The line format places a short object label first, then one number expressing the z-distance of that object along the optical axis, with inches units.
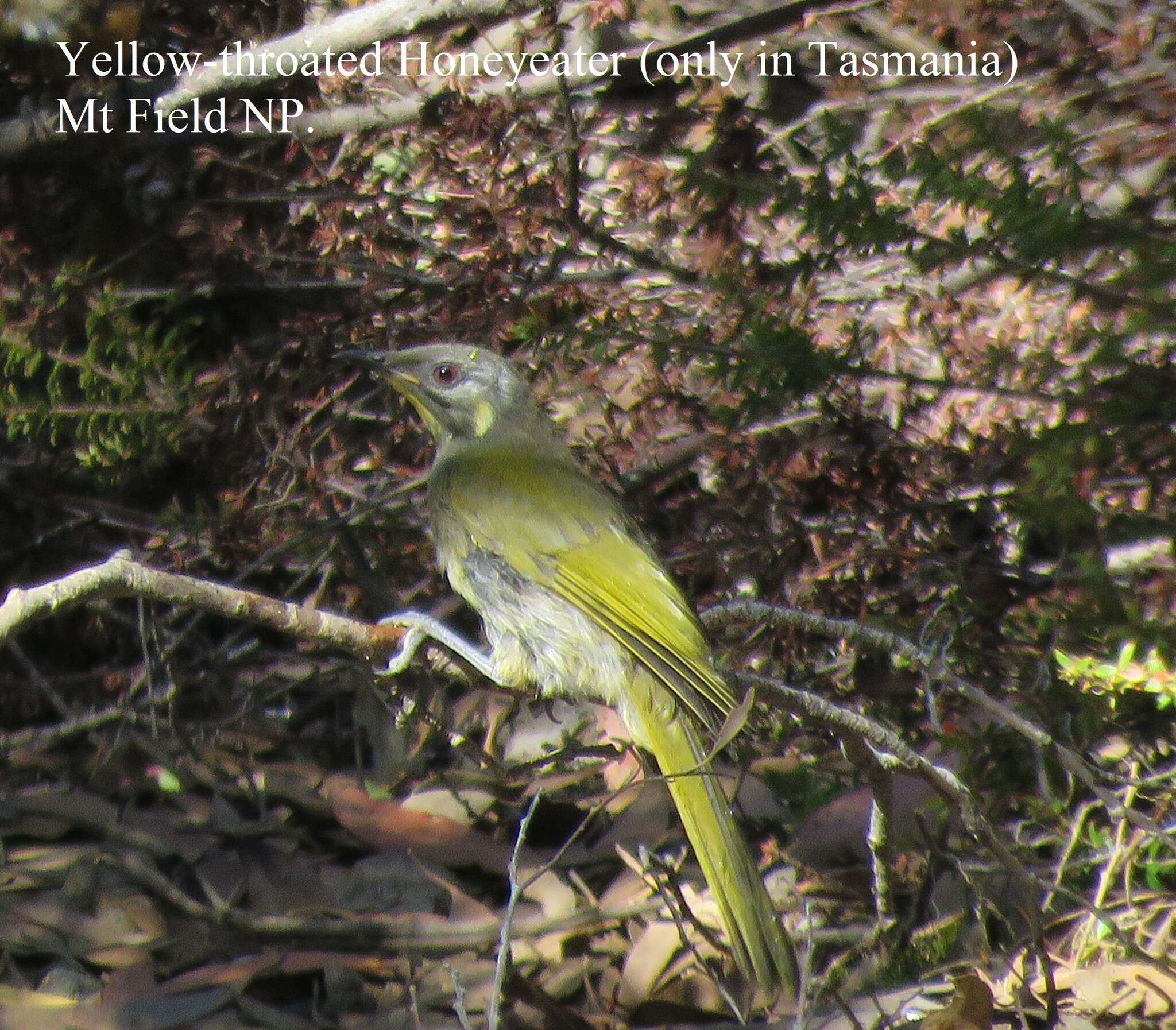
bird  281.1
